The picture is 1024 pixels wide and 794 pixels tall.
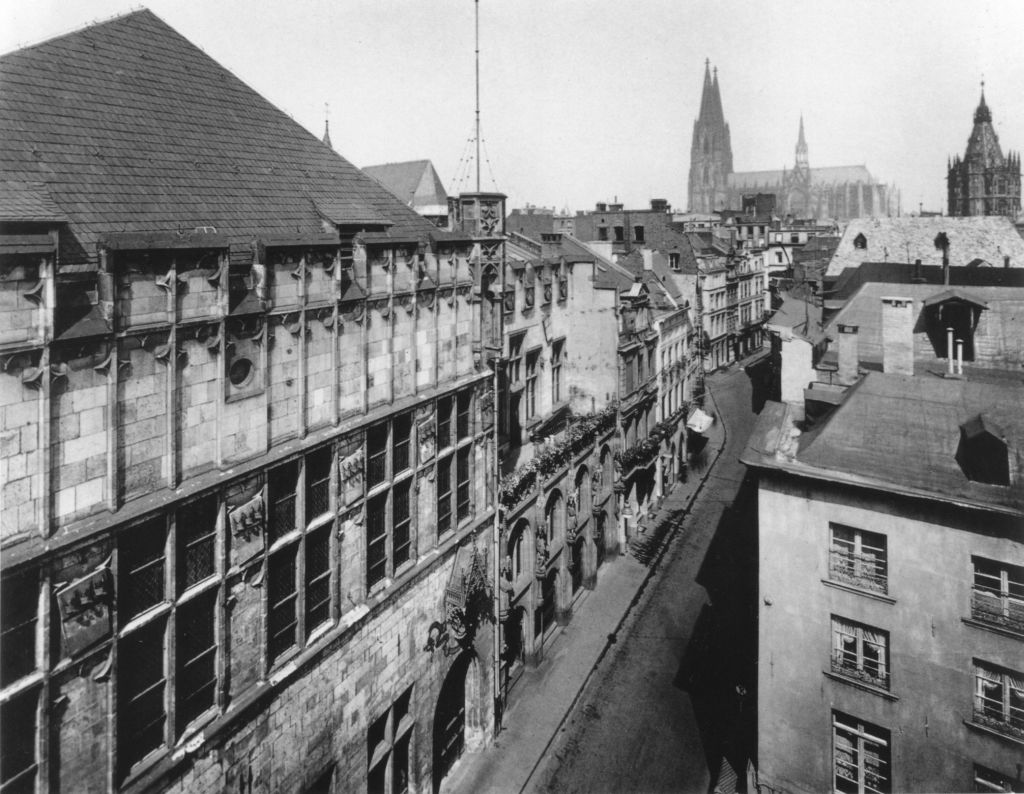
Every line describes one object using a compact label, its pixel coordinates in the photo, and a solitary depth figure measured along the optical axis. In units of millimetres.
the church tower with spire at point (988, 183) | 100812
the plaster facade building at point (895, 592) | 15695
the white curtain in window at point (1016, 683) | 15344
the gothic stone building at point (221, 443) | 9000
